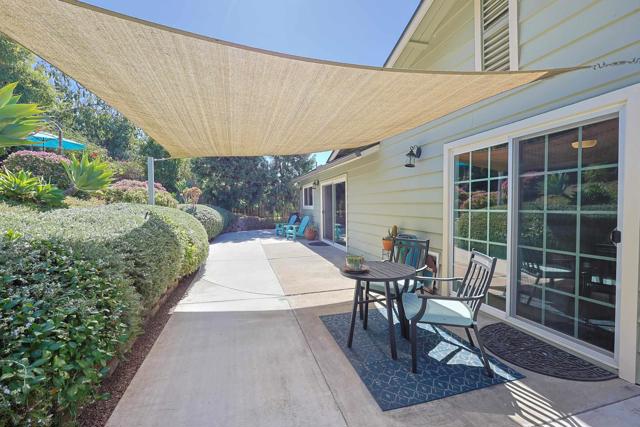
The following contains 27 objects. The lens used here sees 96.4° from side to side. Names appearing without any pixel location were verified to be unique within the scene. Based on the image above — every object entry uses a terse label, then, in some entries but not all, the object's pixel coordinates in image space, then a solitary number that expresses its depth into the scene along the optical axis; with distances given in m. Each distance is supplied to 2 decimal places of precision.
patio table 2.59
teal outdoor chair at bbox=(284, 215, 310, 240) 11.70
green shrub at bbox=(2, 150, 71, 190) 5.41
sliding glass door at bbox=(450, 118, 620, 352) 2.38
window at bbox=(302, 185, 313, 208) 13.14
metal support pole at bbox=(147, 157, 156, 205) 6.54
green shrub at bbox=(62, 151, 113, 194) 4.93
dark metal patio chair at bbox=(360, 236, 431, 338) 2.99
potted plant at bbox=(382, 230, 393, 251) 5.31
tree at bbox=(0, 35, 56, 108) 11.84
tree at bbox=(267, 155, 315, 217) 18.92
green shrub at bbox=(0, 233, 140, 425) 1.17
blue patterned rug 2.13
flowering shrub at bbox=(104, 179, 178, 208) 6.62
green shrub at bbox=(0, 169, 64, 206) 4.06
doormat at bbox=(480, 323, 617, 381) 2.29
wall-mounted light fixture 4.70
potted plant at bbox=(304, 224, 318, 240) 11.34
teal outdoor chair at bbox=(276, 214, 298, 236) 12.88
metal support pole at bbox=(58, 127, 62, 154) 8.02
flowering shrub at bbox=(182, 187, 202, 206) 12.08
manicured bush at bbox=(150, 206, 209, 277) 4.58
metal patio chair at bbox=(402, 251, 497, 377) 2.32
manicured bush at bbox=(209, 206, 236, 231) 14.04
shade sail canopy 1.81
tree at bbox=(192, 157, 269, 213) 17.31
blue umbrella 7.28
